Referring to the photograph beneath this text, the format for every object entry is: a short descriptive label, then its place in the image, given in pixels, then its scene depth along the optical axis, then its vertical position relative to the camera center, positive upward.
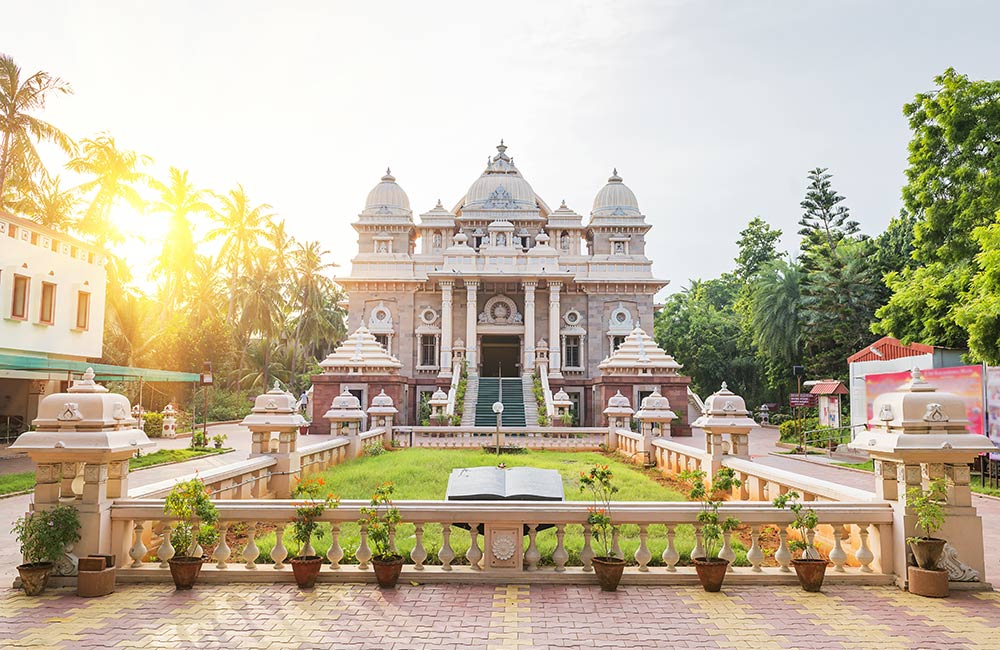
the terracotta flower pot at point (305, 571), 6.77 -1.80
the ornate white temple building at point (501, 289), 35.62 +5.42
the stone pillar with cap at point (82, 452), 6.89 -0.67
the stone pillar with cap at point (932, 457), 6.82 -0.62
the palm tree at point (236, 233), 46.50 +10.36
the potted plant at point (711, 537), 6.75 -1.45
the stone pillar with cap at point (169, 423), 26.47 -1.44
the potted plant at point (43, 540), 6.57 -1.51
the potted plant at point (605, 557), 6.70 -1.66
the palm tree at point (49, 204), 34.22 +9.24
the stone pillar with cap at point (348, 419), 18.30 -0.85
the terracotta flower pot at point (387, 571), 6.77 -1.79
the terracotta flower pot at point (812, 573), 6.77 -1.76
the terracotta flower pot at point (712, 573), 6.74 -1.76
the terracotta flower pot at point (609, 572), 6.68 -1.76
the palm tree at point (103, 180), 36.69 +11.08
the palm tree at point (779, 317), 38.91 +4.34
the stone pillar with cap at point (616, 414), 21.57 -0.76
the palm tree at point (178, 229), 42.78 +9.70
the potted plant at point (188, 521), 6.77 -1.38
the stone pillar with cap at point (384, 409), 22.27 -0.69
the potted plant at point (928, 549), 6.57 -1.48
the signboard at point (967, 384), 15.79 +0.26
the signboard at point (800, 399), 27.31 -0.25
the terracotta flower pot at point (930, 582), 6.57 -1.79
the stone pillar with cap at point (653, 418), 17.53 -0.68
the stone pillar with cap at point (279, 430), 12.45 -0.79
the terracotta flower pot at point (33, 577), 6.54 -1.83
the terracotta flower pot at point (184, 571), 6.75 -1.81
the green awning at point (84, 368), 18.39 +0.46
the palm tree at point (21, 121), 28.34 +10.84
